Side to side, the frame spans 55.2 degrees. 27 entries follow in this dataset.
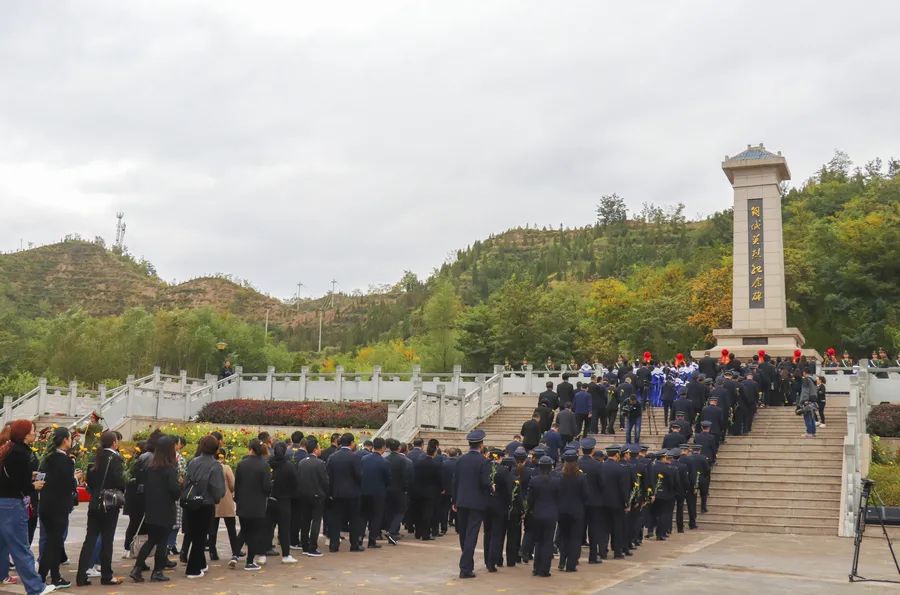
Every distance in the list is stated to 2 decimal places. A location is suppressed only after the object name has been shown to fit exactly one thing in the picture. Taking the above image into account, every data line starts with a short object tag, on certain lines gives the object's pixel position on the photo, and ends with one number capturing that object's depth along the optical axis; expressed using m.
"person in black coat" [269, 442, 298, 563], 10.24
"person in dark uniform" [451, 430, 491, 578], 9.84
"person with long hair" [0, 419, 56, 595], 7.44
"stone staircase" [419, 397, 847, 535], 14.72
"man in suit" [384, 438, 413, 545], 12.36
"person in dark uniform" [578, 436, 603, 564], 11.01
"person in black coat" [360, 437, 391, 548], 11.80
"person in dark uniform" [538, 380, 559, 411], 19.12
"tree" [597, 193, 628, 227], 111.38
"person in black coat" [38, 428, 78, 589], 8.10
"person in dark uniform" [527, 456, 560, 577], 9.87
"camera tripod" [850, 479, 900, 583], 8.80
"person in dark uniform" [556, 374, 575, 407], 19.36
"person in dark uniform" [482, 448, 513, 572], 9.98
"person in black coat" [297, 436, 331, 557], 10.70
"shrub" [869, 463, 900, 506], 15.15
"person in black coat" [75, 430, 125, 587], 8.34
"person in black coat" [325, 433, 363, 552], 11.29
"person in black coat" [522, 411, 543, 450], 16.17
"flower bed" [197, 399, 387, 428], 27.53
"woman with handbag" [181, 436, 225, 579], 8.94
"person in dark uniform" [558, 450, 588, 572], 10.30
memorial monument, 28.69
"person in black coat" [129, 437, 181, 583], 8.58
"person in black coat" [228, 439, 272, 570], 9.62
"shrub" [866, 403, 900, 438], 19.05
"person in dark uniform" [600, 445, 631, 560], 11.09
